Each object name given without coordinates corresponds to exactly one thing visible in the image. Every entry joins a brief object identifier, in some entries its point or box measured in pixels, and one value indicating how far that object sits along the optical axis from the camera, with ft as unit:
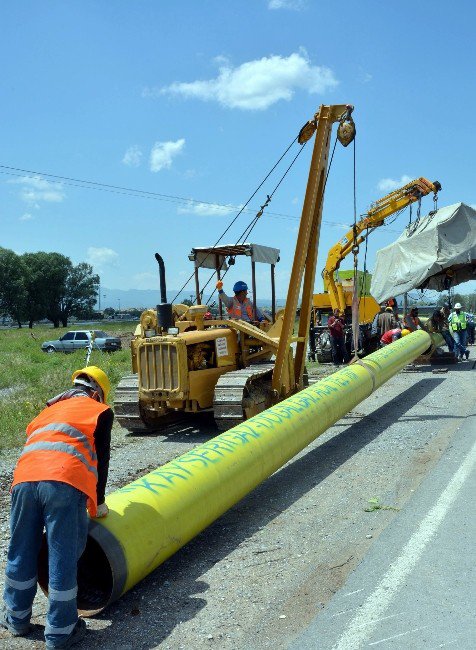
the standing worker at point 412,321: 61.78
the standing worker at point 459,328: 60.70
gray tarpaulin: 54.80
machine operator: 35.92
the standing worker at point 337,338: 62.39
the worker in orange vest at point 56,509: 12.93
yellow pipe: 14.46
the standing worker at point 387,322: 64.18
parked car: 118.11
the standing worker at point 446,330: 61.87
